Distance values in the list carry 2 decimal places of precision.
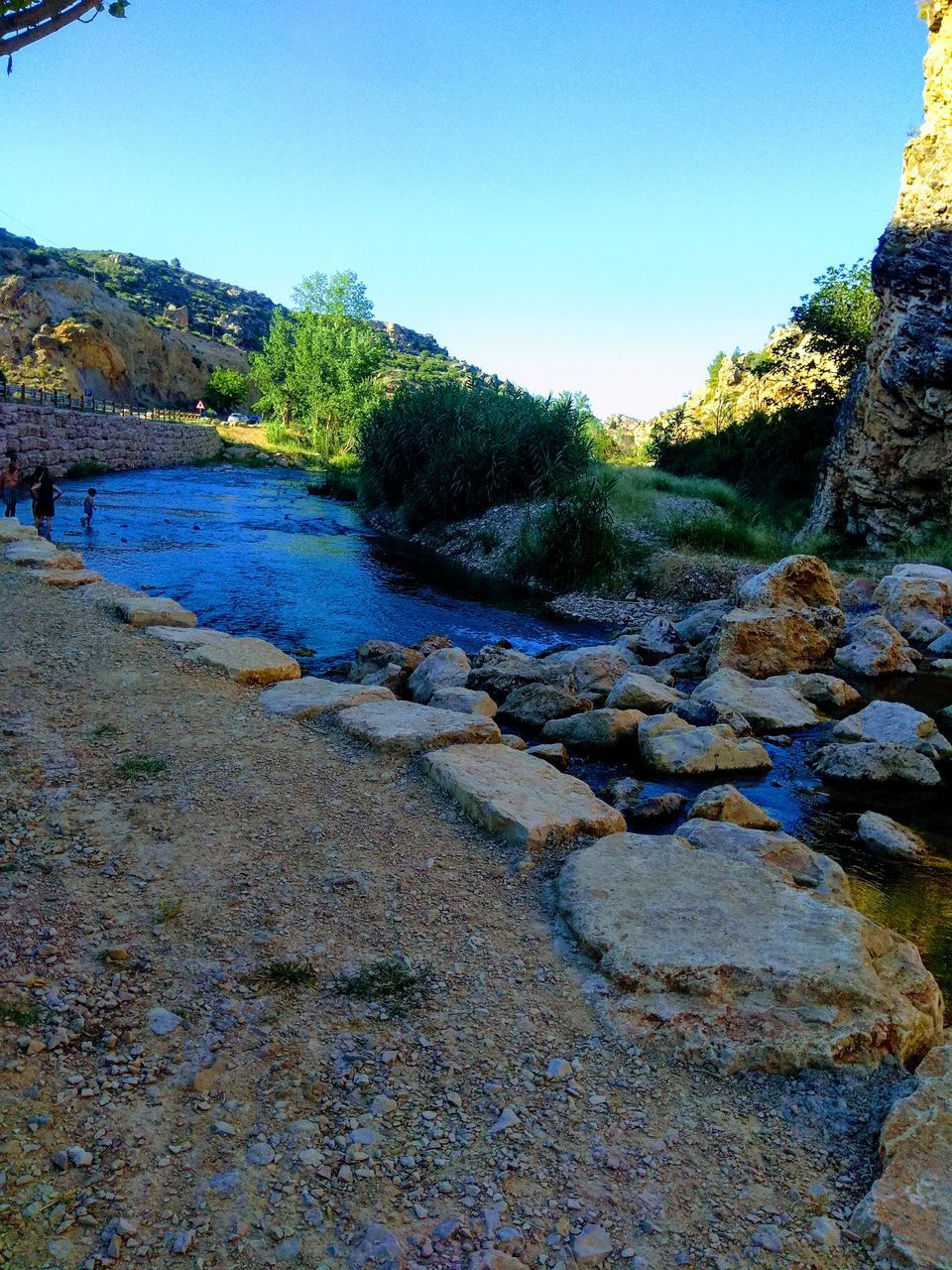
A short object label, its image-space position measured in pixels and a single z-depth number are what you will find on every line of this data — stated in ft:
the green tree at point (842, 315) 80.89
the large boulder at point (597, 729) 24.23
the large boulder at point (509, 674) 28.94
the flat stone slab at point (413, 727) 17.37
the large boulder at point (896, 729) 25.25
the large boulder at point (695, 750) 22.63
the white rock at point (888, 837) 19.07
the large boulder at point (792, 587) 38.86
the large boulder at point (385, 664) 28.40
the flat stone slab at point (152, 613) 25.81
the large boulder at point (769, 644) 33.96
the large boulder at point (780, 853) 14.35
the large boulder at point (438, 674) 27.32
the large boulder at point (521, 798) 14.10
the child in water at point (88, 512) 54.95
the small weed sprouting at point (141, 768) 15.02
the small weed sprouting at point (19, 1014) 8.65
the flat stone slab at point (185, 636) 23.63
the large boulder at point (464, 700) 23.26
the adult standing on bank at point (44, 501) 45.37
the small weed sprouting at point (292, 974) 9.89
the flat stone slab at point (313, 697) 19.35
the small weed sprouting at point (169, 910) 10.82
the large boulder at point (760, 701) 27.43
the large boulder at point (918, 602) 41.24
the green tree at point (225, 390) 220.02
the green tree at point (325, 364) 143.74
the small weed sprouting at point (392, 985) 9.74
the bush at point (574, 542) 52.06
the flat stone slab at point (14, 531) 39.28
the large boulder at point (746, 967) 9.53
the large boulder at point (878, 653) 35.47
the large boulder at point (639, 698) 27.73
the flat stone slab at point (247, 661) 21.58
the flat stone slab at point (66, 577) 29.73
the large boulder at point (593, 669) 30.35
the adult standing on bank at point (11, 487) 49.85
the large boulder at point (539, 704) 26.44
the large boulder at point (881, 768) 23.21
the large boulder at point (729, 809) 18.10
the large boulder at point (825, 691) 30.66
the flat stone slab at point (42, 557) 32.78
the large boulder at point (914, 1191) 6.78
